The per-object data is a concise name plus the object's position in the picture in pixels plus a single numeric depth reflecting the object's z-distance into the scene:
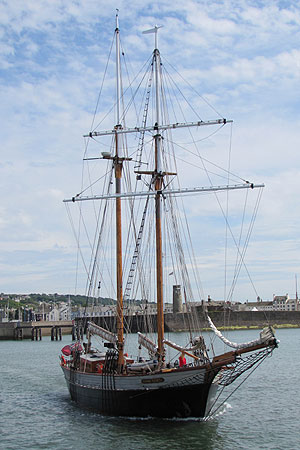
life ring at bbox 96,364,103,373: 32.71
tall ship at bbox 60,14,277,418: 28.14
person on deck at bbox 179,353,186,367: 30.23
